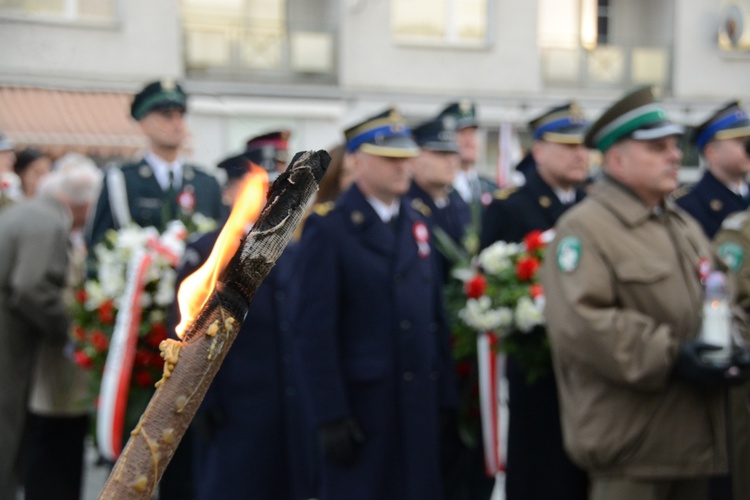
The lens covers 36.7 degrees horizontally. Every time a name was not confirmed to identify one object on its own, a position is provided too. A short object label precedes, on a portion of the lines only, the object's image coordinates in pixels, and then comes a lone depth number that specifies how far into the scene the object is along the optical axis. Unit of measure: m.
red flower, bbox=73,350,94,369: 5.61
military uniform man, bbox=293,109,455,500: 4.62
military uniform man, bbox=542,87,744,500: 3.84
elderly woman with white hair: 5.57
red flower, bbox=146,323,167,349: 5.42
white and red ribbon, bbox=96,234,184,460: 5.16
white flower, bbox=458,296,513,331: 5.11
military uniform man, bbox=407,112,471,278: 6.73
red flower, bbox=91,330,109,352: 5.54
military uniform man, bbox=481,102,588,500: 5.13
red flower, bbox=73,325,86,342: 5.66
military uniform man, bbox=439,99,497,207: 8.34
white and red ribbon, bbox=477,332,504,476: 5.44
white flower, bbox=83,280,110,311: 5.60
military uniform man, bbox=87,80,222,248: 6.20
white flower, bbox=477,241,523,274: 5.30
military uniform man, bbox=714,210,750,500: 4.85
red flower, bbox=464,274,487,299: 5.36
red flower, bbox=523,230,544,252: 5.29
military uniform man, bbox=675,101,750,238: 6.21
